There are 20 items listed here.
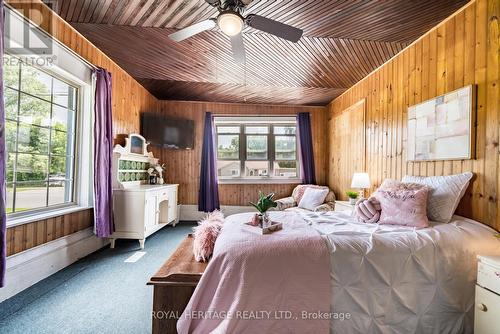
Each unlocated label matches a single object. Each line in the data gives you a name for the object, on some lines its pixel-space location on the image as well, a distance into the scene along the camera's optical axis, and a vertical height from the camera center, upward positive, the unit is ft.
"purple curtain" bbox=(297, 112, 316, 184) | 15.65 +1.31
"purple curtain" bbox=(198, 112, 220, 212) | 15.30 -0.71
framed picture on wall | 6.21 +1.30
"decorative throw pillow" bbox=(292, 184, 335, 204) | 14.12 -1.45
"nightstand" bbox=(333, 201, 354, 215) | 10.02 -1.78
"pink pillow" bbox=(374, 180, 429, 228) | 5.92 -0.97
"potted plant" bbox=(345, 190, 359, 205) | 10.35 -1.31
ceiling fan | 5.78 +3.84
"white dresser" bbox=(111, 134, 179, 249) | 10.03 -1.48
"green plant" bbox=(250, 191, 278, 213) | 5.81 -0.94
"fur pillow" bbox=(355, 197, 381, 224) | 6.59 -1.24
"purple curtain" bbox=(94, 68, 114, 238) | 9.01 +0.18
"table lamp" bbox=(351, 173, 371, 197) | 10.16 -0.56
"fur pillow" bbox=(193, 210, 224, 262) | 5.32 -1.75
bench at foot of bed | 4.49 -2.58
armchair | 12.49 -1.99
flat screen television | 13.94 +2.22
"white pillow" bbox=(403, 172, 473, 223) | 6.04 -0.69
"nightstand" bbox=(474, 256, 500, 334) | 4.23 -2.43
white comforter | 4.43 -2.26
